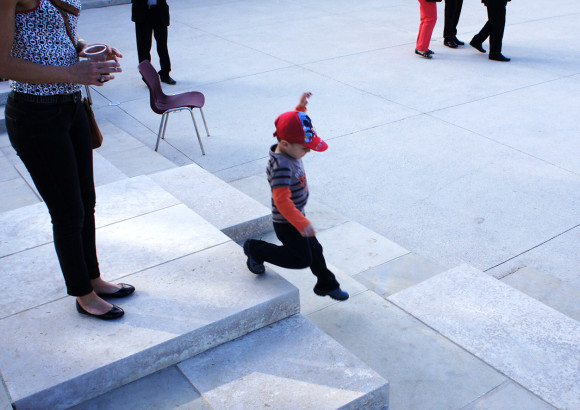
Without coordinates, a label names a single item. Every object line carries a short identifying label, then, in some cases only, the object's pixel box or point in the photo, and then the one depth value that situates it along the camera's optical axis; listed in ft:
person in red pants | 30.68
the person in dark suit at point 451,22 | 32.42
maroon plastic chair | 20.48
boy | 9.93
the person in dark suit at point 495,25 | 29.86
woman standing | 8.13
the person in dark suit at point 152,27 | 26.78
